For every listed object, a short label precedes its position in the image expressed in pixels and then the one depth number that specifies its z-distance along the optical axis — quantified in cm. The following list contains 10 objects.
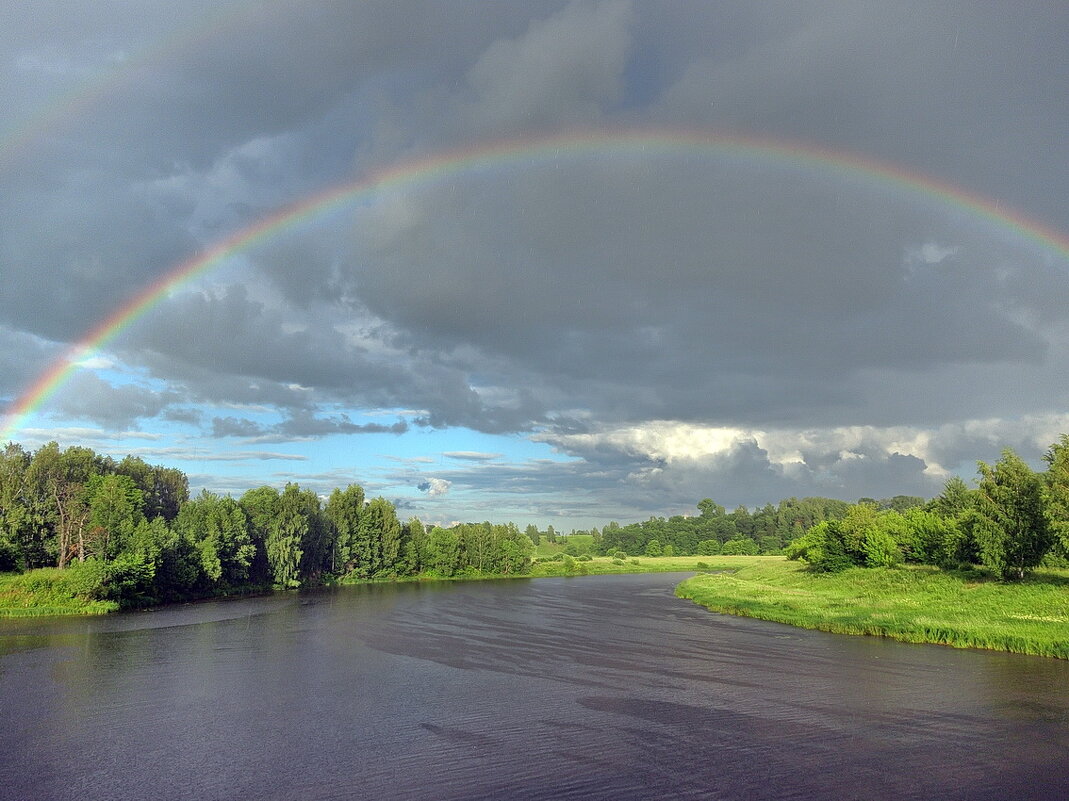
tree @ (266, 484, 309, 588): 9538
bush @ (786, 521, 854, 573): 7875
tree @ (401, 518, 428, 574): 12569
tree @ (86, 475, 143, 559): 6438
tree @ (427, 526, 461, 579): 12962
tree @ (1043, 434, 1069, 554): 4234
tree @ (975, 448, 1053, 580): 5038
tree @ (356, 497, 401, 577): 11994
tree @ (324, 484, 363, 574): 11594
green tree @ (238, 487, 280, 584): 9606
